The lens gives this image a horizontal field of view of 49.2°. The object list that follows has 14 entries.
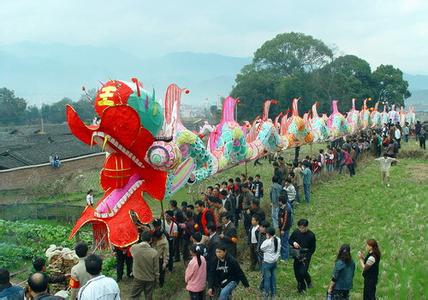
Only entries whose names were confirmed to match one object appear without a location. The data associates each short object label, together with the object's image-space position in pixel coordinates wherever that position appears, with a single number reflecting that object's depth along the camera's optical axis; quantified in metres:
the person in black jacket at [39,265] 5.66
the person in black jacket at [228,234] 6.66
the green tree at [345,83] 46.16
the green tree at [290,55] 59.31
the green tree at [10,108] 55.34
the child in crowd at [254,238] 7.51
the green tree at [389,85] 47.31
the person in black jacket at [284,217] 8.06
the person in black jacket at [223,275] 6.11
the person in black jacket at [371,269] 6.11
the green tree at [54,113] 61.31
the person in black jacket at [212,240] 6.26
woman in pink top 6.16
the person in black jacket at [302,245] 7.00
